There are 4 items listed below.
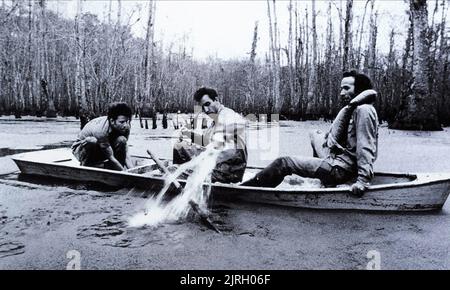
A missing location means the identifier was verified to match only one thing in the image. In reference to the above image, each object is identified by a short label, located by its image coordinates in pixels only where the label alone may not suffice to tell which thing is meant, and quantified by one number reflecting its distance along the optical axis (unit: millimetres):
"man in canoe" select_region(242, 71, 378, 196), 3814
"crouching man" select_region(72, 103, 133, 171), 5022
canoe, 3875
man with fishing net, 4316
